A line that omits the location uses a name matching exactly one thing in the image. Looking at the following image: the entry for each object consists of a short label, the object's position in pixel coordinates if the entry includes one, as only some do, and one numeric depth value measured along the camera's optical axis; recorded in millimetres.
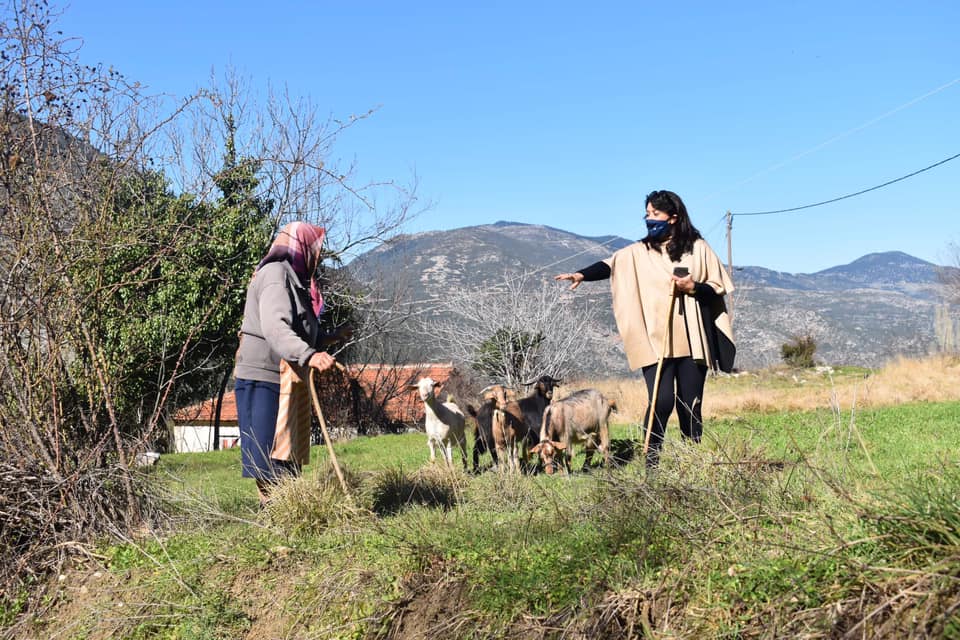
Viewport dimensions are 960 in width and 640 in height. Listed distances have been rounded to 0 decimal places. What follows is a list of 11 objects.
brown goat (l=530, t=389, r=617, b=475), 8680
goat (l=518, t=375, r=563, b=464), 9961
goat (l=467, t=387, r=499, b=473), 9852
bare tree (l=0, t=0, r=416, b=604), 6332
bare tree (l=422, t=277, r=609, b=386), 32531
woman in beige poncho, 6930
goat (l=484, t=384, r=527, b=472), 9539
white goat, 10211
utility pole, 46281
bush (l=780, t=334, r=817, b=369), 40728
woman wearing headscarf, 6320
